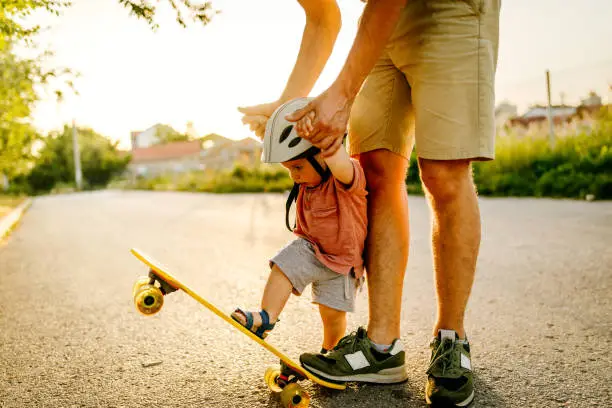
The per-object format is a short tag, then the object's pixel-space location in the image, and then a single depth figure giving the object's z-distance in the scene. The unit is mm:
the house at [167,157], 71688
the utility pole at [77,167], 48938
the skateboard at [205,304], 1948
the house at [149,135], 96750
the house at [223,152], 57719
